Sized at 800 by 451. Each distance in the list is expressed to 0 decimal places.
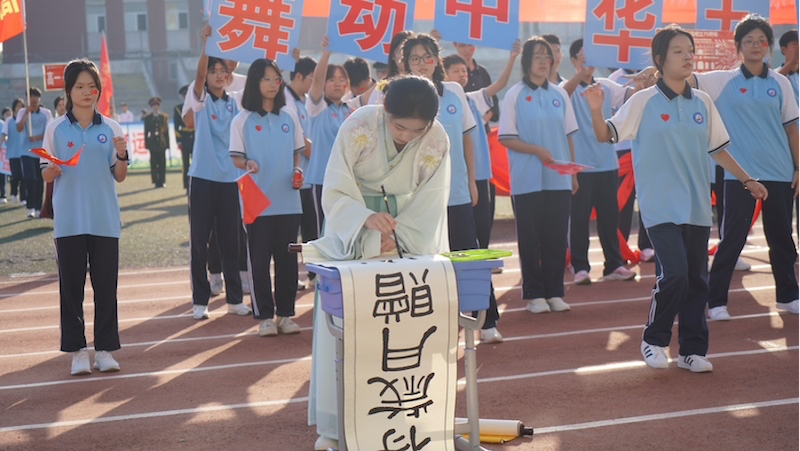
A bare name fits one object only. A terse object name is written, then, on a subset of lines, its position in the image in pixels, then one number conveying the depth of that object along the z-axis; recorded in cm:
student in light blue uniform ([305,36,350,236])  914
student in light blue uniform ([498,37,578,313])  782
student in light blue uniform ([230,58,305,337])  752
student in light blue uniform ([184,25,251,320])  817
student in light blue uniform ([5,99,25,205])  2016
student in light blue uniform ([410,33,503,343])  682
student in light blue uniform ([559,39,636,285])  932
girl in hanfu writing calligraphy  464
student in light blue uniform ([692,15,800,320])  729
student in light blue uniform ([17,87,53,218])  1769
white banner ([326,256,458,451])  420
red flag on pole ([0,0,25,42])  1126
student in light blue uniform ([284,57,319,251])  931
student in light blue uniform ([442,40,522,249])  788
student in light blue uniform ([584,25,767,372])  599
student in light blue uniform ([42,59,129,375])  638
